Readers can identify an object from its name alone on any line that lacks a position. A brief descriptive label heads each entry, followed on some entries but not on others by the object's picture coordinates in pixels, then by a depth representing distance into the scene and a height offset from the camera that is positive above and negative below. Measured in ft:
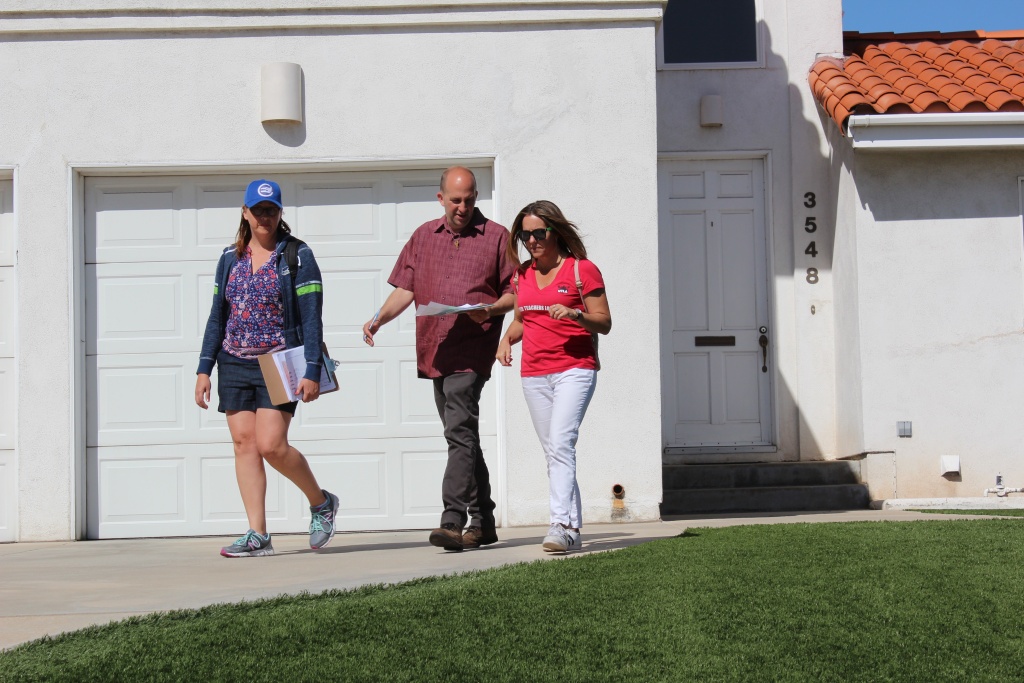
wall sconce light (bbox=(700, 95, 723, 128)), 34.81 +7.45
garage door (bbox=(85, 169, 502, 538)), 28.48 +0.46
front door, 34.91 +1.68
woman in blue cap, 21.47 +0.99
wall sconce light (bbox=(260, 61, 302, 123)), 27.89 +6.49
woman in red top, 20.39 +0.69
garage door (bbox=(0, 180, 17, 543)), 27.99 +0.34
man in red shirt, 21.20 +1.04
